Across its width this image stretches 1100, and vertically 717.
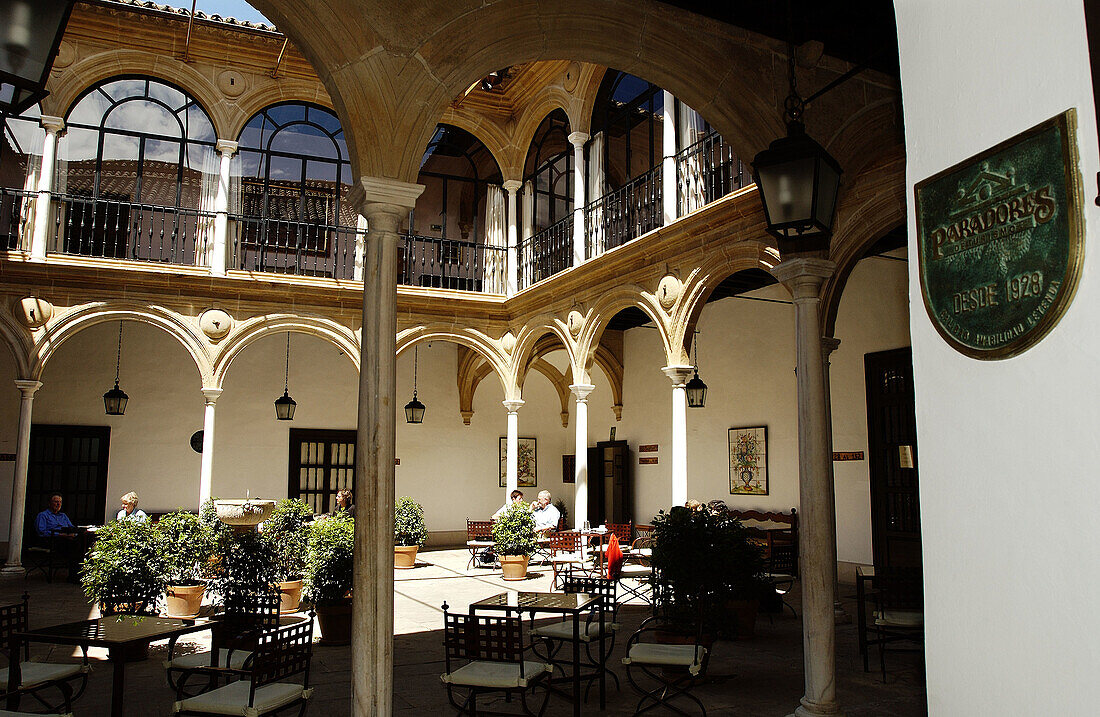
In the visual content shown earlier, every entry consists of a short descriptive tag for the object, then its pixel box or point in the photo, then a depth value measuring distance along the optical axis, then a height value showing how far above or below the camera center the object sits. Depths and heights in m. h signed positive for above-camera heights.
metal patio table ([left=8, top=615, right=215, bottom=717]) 4.43 -0.99
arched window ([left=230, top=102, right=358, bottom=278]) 14.34 +5.22
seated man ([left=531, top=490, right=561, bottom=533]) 12.62 -0.83
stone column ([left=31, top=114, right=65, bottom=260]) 12.43 +4.31
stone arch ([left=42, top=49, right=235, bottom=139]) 12.84 +6.27
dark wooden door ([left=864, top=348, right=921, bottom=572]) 10.39 +0.05
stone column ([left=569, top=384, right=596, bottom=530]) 12.66 +0.17
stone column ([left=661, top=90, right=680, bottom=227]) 10.93 +4.00
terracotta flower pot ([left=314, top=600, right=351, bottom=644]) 7.30 -1.45
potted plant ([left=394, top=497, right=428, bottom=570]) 12.54 -1.08
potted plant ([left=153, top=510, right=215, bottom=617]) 7.05 -0.82
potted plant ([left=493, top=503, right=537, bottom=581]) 11.62 -1.14
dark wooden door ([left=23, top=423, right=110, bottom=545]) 14.48 -0.17
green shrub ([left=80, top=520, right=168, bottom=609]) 6.50 -0.86
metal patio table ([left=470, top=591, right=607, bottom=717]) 5.04 -0.95
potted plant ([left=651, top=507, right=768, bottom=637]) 6.12 -0.80
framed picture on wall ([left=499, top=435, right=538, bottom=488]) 18.33 -0.03
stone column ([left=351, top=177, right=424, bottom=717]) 4.11 +0.03
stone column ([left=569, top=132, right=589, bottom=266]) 13.05 +4.31
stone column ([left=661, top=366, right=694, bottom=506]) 10.43 +0.41
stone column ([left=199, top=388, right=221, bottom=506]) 12.75 +0.26
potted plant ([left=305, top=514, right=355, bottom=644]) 7.18 -1.01
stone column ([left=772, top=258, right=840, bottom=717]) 4.74 -0.21
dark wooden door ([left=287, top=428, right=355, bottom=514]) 16.39 -0.09
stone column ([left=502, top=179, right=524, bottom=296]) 15.16 +4.10
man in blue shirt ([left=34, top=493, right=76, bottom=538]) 12.09 -0.90
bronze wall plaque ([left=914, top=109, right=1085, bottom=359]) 1.53 +0.45
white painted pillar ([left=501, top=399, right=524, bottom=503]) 14.30 +0.32
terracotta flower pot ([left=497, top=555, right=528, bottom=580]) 11.59 -1.49
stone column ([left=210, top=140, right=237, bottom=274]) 13.42 +4.23
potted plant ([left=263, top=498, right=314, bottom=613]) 7.86 -0.95
